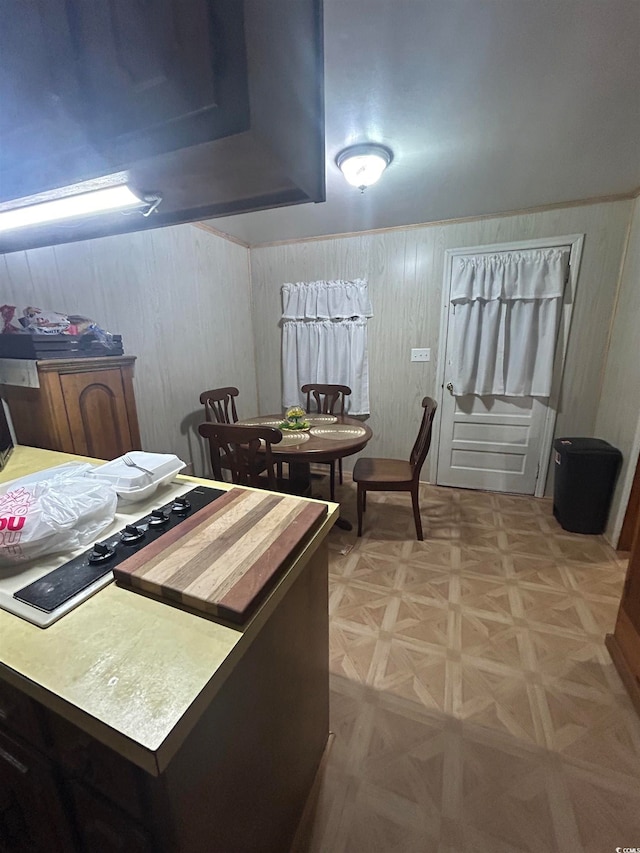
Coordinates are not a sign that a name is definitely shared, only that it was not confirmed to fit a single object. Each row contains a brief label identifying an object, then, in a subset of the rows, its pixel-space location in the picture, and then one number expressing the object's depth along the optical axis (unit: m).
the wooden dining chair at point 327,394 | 3.16
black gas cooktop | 0.62
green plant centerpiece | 2.49
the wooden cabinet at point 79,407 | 1.40
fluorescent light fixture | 0.74
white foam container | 0.95
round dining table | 2.01
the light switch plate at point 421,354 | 3.04
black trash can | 2.29
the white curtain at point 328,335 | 3.15
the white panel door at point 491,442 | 2.89
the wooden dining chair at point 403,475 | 2.19
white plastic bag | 0.67
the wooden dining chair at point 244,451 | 1.79
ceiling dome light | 1.72
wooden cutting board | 0.59
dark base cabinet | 0.51
